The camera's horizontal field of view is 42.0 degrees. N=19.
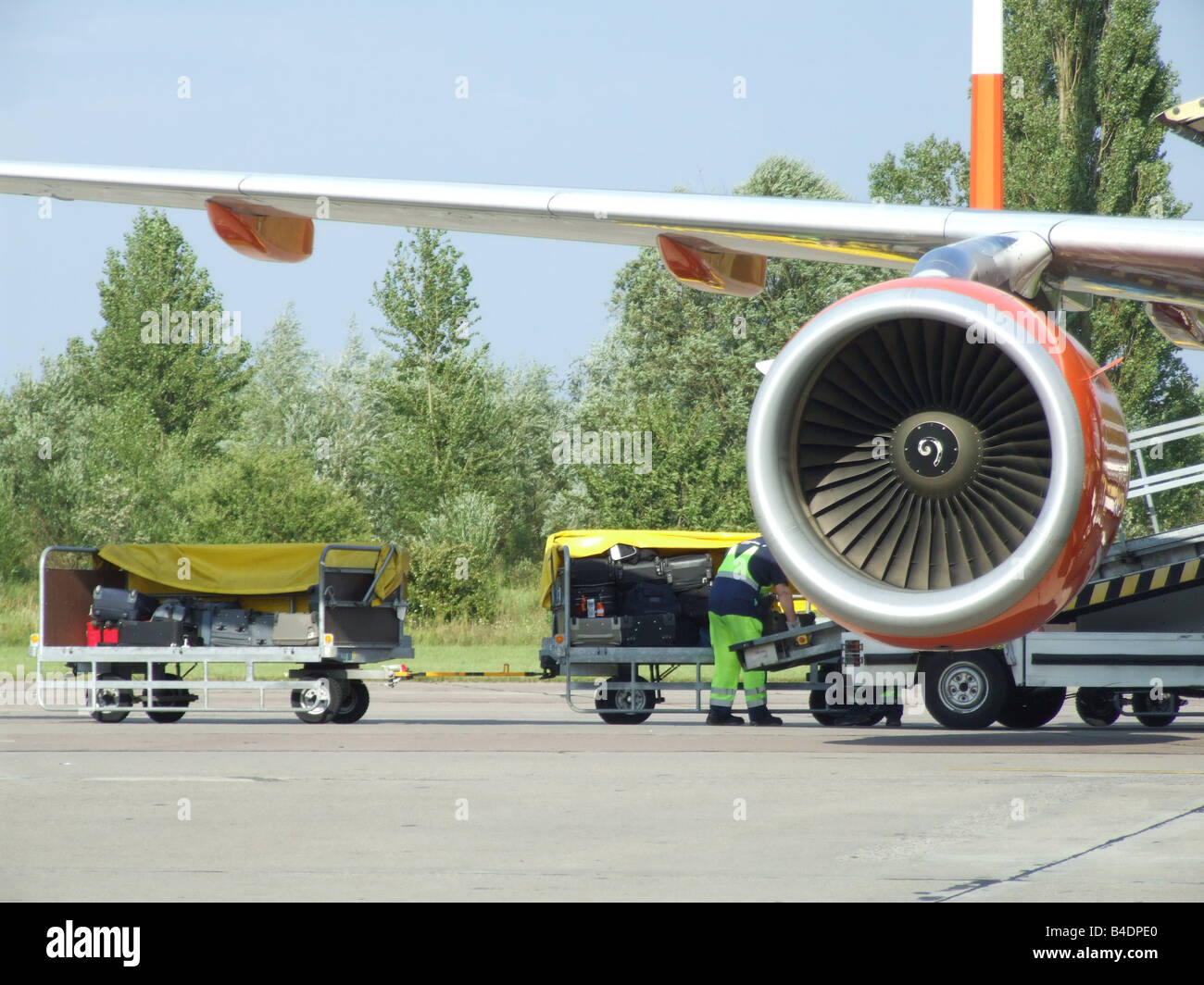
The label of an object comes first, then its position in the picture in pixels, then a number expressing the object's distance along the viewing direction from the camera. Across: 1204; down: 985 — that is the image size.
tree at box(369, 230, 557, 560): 47.78
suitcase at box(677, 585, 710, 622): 18.45
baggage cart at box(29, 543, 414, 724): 17.83
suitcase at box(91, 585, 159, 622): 18.61
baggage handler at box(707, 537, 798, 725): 16.61
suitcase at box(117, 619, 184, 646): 18.14
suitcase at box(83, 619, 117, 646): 18.50
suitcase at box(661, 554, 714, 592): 18.53
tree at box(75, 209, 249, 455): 58.22
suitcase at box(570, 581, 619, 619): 18.34
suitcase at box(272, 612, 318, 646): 17.98
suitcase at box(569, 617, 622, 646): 17.86
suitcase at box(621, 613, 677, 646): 17.92
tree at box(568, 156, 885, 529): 38.78
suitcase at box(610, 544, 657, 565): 18.33
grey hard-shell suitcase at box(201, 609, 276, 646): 18.62
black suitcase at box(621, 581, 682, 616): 18.45
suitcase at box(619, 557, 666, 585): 18.52
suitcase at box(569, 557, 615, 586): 18.39
